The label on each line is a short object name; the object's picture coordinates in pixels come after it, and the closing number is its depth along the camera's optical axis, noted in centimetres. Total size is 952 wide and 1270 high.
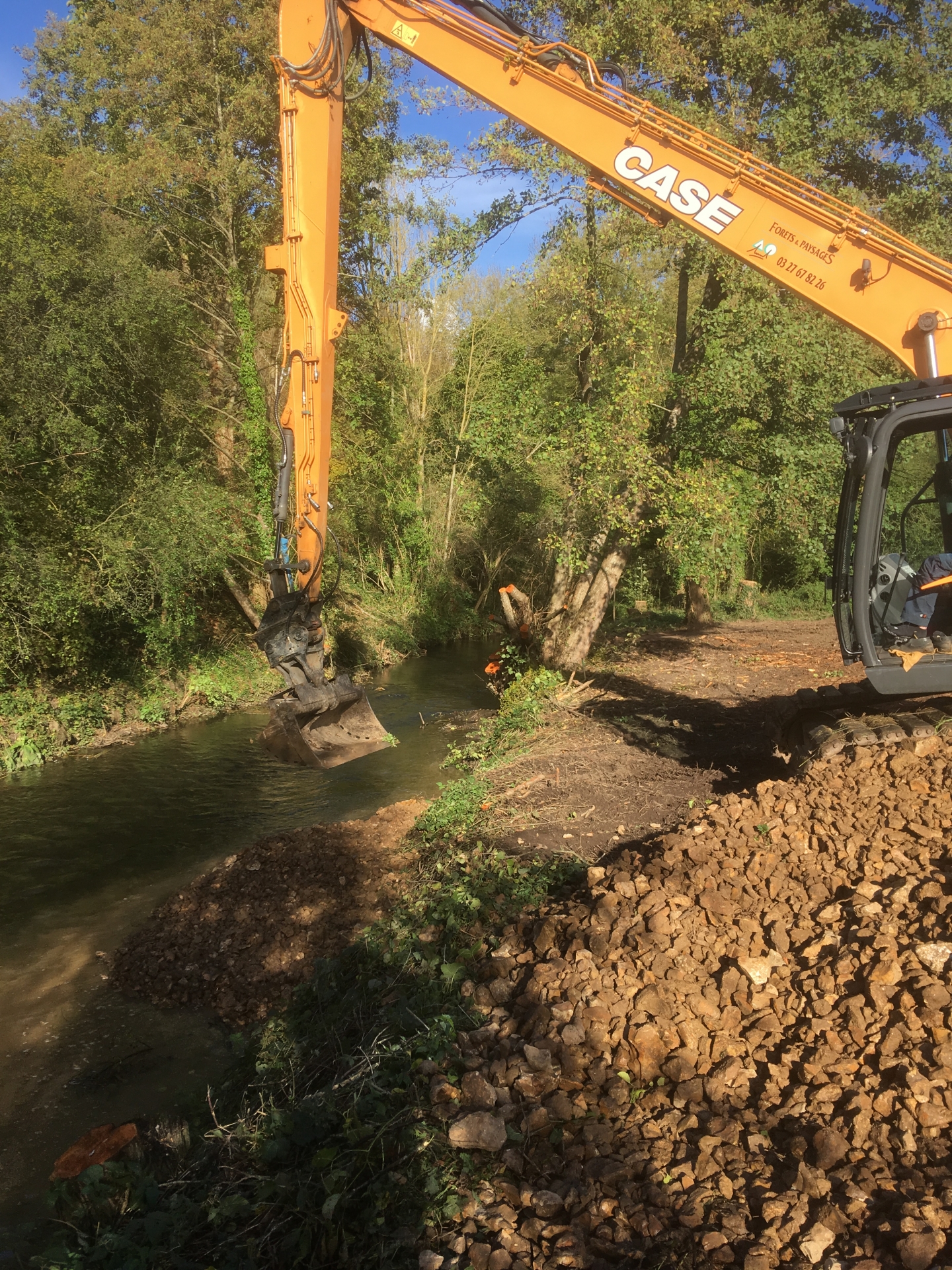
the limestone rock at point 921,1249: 236
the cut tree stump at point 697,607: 1750
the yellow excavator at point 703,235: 515
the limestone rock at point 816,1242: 250
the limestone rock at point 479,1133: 308
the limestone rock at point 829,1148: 279
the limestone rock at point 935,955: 341
